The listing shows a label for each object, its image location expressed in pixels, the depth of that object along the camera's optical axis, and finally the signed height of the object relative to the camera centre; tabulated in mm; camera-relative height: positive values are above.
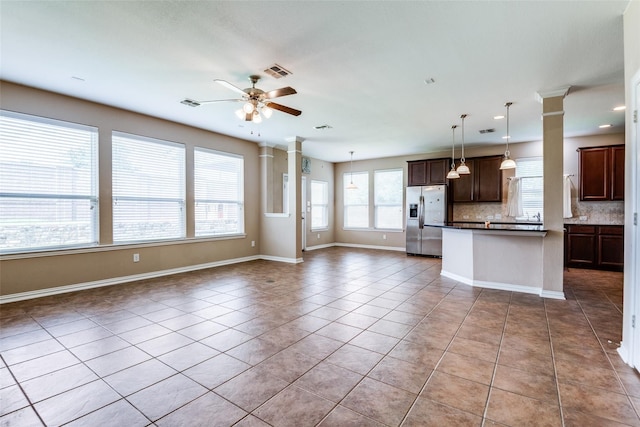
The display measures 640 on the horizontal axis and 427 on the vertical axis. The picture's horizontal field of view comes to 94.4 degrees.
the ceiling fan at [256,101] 3293 +1287
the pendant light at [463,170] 5152 +697
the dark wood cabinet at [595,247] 5564 -728
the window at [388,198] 8484 +358
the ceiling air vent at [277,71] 3219 +1558
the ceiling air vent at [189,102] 4285 +1605
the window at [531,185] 6602 +546
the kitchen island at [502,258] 4105 -716
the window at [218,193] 5895 +388
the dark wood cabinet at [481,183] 6770 +640
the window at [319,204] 8934 +197
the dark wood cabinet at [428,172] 7301 +969
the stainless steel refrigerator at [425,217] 7160 -174
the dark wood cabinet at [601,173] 5699 +717
